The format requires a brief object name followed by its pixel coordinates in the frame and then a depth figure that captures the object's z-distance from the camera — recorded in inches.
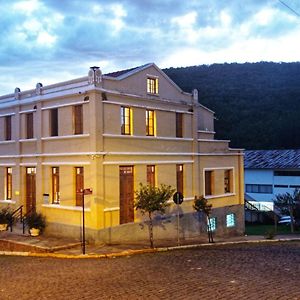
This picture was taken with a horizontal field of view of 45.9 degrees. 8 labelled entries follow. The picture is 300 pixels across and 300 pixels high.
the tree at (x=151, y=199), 624.7
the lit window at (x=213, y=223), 867.1
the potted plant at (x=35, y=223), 689.2
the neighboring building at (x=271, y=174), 1583.6
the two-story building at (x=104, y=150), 649.1
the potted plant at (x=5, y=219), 737.1
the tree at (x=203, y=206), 754.9
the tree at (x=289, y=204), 1176.1
